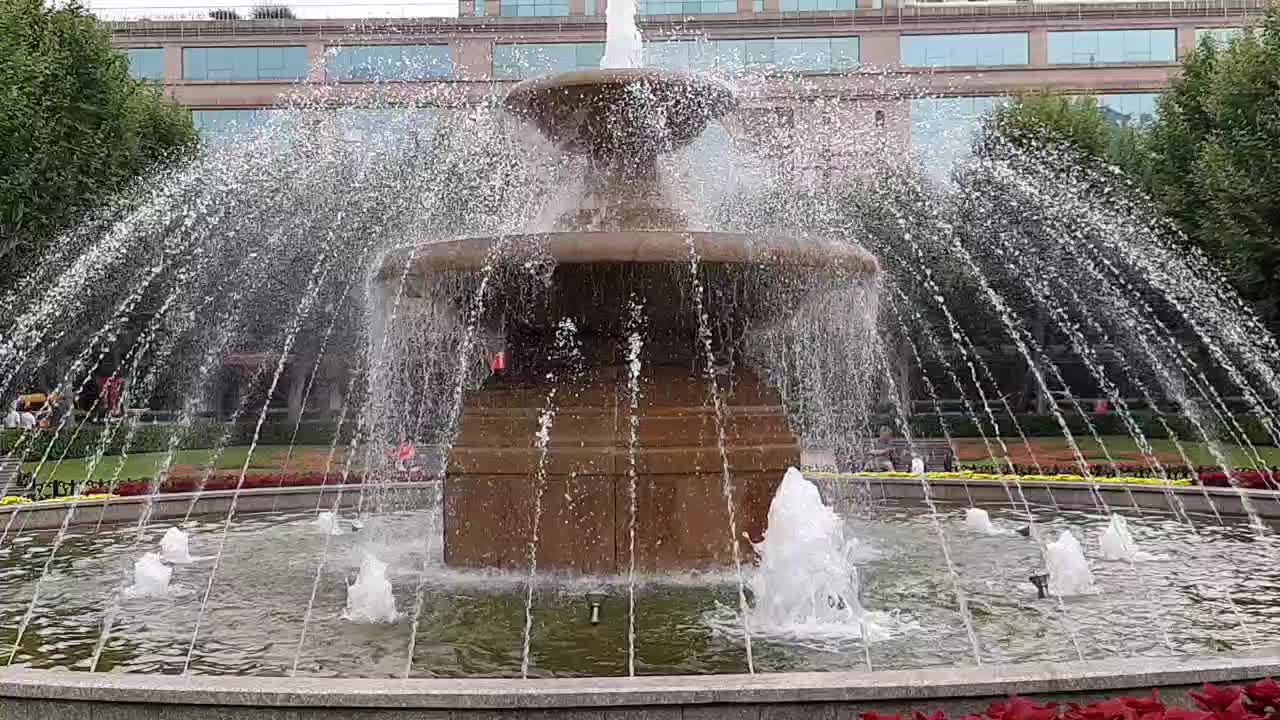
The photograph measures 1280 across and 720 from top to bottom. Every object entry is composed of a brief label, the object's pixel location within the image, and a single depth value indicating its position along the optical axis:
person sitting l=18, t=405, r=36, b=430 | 32.03
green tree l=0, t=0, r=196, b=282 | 25.39
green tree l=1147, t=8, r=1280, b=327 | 26.47
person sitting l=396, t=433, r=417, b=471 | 24.77
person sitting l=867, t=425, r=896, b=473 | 25.60
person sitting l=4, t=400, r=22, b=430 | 34.86
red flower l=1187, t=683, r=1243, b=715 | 5.16
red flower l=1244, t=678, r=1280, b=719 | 5.11
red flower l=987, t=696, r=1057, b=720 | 4.81
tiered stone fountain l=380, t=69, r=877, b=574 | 10.14
